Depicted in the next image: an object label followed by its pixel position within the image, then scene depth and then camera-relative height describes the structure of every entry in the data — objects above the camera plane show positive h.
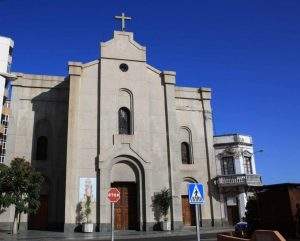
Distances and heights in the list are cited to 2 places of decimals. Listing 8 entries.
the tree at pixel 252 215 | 11.98 -0.80
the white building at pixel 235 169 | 29.31 +3.28
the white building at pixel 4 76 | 26.79 +12.77
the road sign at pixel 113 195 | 10.72 +0.20
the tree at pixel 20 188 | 17.91 +0.99
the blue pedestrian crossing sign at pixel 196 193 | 8.28 +0.15
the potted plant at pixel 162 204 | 21.44 -0.36
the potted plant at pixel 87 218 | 19.61 -1.20
